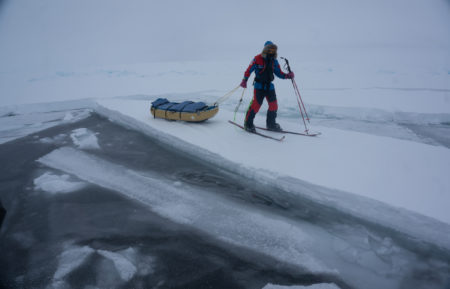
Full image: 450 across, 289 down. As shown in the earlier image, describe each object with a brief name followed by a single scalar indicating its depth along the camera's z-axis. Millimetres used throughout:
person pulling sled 3799
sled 4590
